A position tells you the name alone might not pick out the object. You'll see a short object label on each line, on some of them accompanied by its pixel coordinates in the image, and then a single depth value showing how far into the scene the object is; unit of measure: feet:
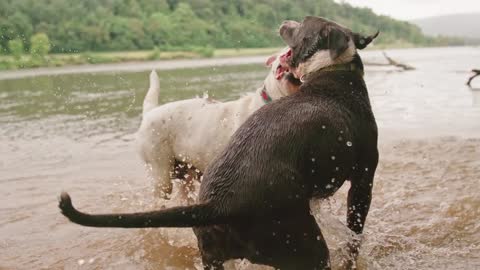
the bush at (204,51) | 238.68
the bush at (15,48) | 164.86
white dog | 15.06
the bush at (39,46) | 173.47
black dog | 8.80
